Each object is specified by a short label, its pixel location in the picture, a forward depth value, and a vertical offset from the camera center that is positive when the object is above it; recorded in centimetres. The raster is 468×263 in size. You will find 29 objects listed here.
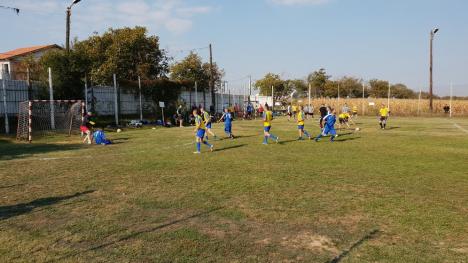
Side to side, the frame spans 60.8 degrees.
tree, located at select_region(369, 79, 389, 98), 7712 +414
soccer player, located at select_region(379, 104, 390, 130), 2634 -49
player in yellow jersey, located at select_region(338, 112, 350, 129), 2653 -46
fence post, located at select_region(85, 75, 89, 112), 2758 +129
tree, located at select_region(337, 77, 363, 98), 7537 +421
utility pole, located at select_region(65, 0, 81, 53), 2800 +602
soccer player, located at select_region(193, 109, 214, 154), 1510 -65
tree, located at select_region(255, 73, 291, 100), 7538 +473
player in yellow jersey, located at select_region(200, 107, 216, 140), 1723 -23
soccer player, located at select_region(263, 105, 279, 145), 1788 -44
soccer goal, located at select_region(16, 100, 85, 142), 2278 -27
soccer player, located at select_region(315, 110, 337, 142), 1969 -72
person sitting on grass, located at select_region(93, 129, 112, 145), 1892 -125
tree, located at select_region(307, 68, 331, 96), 7681 +558
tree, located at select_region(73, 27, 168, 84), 3861 +590
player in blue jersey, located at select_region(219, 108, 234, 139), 2093 -60
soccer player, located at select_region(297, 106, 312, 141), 2002 -51
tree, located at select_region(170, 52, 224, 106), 5053 +524
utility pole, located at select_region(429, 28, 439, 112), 4838 +361
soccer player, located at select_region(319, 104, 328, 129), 2688 -7
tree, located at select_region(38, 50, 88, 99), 2706 +286
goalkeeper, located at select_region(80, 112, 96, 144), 1909 -85
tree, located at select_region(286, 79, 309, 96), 7906 +497
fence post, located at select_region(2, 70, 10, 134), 2228 +27
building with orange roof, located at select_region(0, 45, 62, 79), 5746 +872
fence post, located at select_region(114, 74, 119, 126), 2886 +40
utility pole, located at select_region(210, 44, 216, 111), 4359 +210
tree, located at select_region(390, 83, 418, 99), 7510 +321
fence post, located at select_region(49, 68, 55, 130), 2406 +11
